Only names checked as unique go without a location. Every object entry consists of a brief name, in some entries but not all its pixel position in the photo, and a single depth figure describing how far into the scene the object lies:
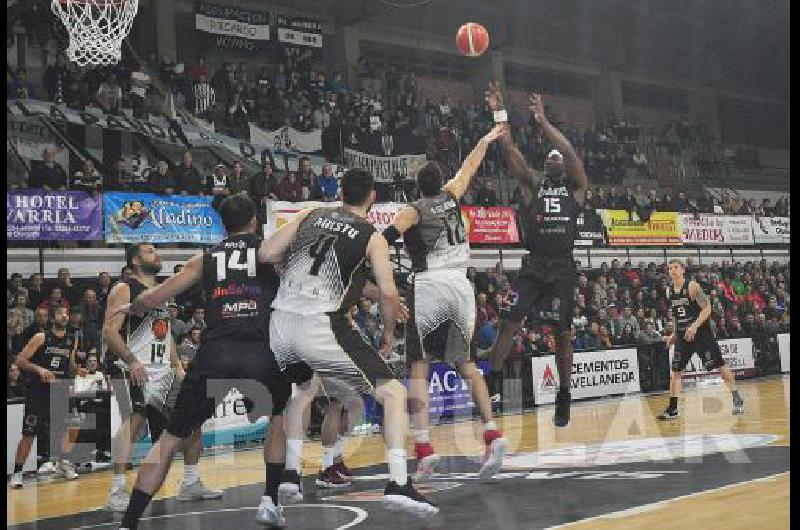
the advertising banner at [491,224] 20.09
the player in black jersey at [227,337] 5.72
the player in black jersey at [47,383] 10.95
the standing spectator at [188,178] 16.52
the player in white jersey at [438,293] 7.81
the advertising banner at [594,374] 17.00
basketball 12.95
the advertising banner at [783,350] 21.86
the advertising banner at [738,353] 20.59
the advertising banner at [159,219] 15.04
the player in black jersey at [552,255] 8.64
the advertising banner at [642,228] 22.89
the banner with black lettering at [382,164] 20.80
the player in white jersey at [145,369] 7.86
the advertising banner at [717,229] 24.47
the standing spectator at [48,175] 14.51
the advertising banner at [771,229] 26.42
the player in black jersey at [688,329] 13.00
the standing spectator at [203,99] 19.77
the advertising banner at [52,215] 14.01
